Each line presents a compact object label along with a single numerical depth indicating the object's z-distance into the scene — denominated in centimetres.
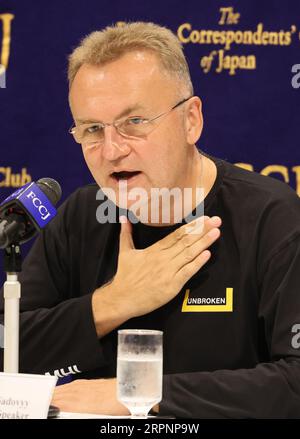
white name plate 319
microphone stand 323
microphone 323
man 348
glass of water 317
